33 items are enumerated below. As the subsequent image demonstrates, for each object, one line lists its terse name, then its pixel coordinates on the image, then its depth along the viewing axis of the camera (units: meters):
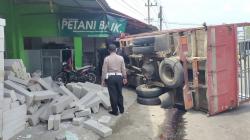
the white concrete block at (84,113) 4.29
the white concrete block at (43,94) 4.22
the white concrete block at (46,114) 4.10
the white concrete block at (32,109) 4.09
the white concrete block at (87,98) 4.68
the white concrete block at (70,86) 5.26
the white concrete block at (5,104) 3.34
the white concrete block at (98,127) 3.80
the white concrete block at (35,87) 4.64
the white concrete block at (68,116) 4.15
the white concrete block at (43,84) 4.89
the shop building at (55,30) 6.94
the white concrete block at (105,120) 4.22
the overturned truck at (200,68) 4.84
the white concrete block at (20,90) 4.08
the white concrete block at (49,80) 5.61
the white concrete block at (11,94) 3.68
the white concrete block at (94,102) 4.66
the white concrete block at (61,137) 3.54
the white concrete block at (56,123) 3.87
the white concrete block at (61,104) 4.14
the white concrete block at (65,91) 4.79
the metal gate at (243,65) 5.13
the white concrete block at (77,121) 4.06
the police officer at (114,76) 4.67
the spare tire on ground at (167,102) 5.51
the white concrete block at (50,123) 3.87
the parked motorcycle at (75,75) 7.30
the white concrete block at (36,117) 4.01
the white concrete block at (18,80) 4.53
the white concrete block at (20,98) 3.91
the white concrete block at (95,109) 4.64
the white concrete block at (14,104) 3.61
